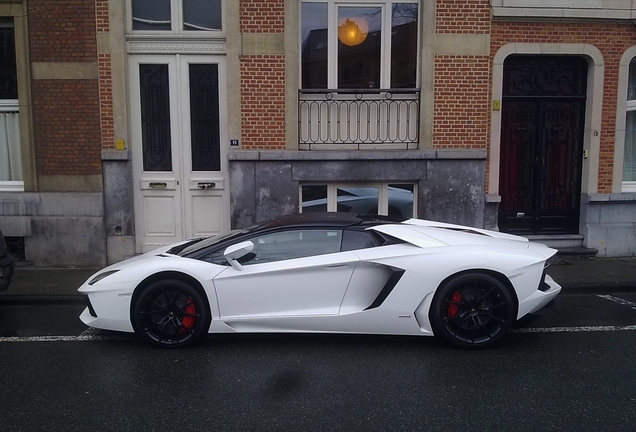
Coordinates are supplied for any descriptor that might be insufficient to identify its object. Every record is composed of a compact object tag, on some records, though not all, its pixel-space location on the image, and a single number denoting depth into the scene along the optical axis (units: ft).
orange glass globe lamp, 31.58
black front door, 32.07
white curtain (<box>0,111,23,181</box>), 31.22
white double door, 30.96
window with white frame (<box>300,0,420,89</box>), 31.42
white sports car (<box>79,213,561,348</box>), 16.61
